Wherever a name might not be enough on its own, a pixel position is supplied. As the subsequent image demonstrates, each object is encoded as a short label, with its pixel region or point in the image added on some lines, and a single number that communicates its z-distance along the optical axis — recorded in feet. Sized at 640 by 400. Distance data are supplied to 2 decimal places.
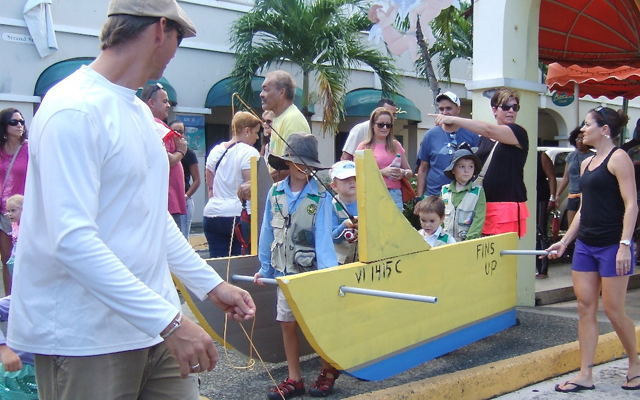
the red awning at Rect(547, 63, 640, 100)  35.79
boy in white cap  15.12
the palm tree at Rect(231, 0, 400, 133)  47.80
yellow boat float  11.99
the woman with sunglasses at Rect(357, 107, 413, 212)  18.90
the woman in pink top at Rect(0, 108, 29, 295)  18.21
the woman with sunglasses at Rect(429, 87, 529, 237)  18.43
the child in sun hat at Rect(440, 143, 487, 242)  17.79
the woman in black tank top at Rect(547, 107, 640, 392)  14.12
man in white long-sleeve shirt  5.67
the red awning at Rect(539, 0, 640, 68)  33.68
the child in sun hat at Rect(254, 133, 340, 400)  13.07
